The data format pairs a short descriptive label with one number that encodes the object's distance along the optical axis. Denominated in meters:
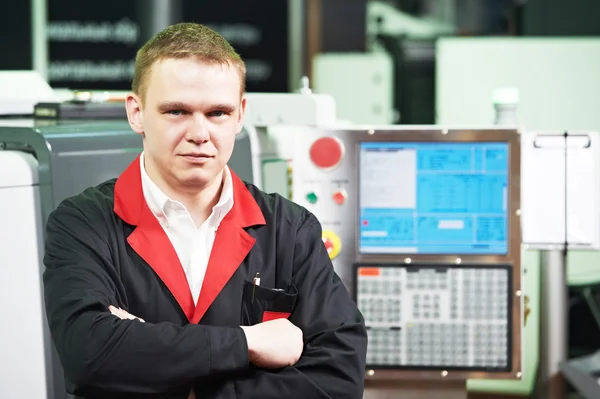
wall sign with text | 6.56
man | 2.67
